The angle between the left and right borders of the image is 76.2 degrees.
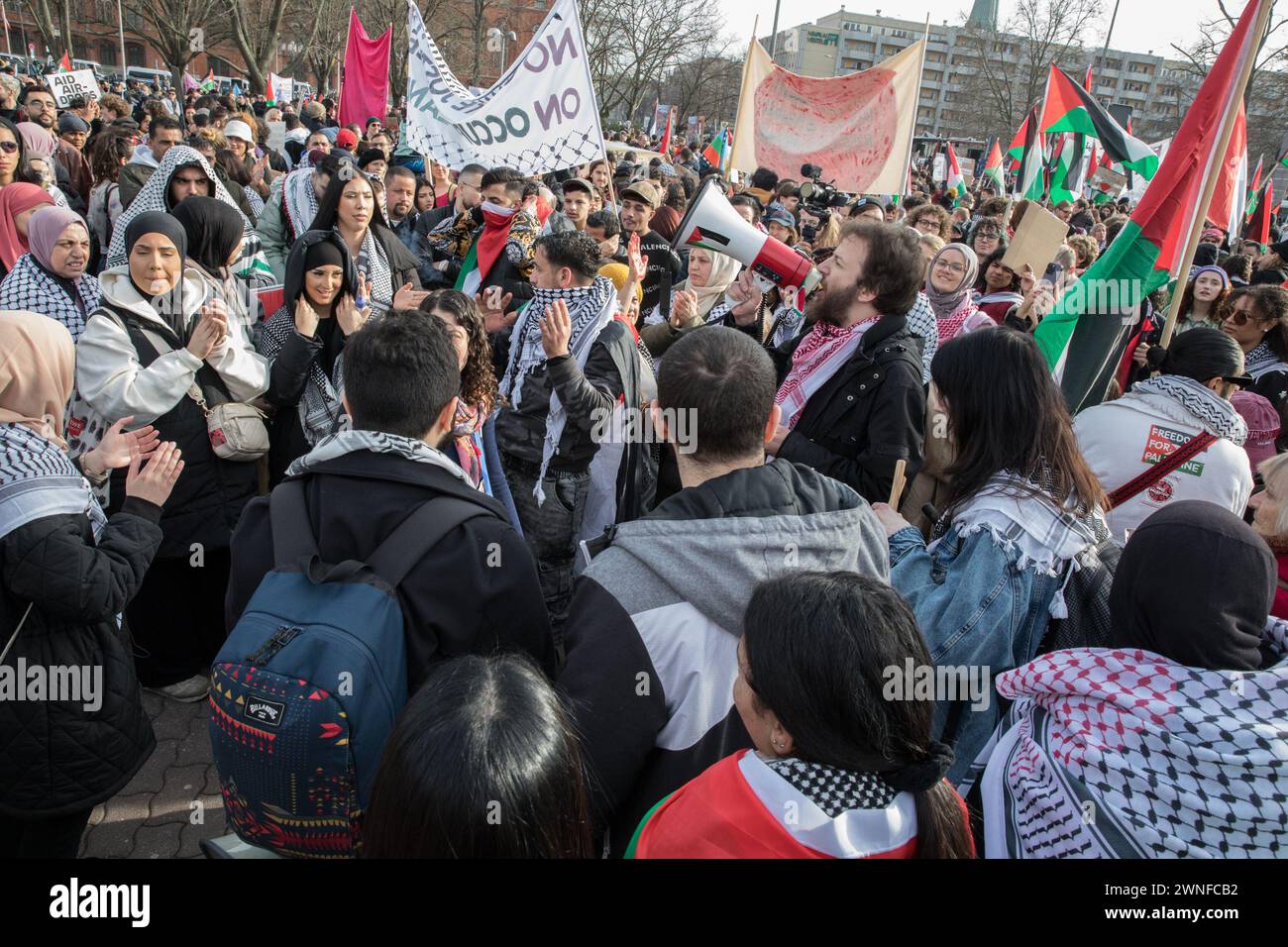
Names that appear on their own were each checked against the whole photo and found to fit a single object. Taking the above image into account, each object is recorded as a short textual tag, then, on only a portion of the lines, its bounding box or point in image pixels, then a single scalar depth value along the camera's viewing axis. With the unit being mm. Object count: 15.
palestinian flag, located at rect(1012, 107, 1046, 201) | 8312
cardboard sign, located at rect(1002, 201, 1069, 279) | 4637
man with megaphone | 2672
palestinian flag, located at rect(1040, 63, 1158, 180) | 7305
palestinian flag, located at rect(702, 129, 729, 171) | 15008
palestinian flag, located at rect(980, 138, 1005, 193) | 13137
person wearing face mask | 5145
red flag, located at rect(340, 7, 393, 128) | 9281
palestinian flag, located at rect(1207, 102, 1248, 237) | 5516
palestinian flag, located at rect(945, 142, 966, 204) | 14242
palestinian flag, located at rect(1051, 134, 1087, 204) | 9336
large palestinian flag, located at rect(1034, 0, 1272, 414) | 3486
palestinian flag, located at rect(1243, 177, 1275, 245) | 9797
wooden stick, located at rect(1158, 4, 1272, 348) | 3299
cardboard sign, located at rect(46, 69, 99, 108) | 12055
